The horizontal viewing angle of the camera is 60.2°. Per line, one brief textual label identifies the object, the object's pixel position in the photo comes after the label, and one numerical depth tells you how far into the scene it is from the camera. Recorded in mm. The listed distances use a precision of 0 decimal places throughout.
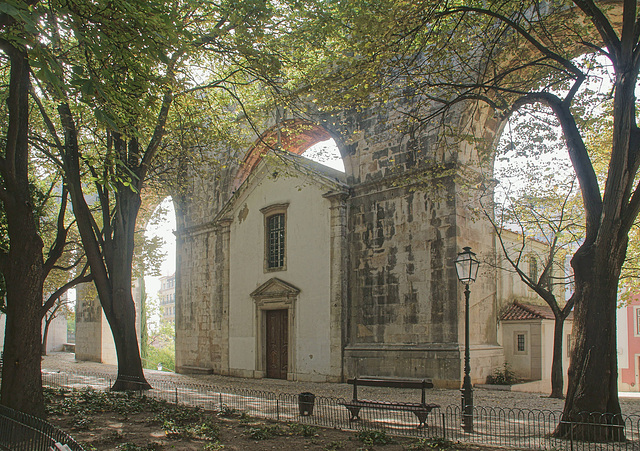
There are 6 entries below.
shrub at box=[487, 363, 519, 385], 14641
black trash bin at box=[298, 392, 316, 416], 9555
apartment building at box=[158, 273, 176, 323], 92688
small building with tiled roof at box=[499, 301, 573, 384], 15578
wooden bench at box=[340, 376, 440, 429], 8281
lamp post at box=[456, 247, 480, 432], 8484
